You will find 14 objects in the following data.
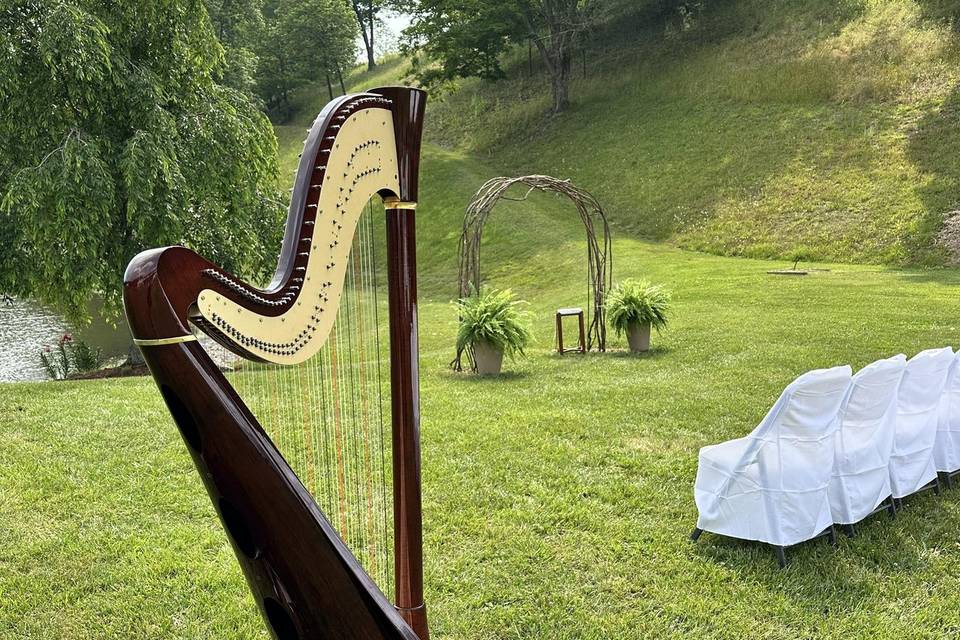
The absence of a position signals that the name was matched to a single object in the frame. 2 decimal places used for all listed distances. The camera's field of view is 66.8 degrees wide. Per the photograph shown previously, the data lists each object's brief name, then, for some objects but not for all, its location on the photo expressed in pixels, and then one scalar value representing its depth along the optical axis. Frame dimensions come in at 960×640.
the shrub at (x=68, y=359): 11.70
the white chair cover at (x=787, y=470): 3.56
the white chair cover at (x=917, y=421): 4.14
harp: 1.39
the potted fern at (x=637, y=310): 9.10
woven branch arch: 8.91
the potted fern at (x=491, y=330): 8.12
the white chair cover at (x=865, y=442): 3.79
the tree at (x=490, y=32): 28.22
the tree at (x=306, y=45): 39.84
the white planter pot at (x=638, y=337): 9.23
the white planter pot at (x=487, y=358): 8.24
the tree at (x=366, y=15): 48.75
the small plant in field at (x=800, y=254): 16.70
